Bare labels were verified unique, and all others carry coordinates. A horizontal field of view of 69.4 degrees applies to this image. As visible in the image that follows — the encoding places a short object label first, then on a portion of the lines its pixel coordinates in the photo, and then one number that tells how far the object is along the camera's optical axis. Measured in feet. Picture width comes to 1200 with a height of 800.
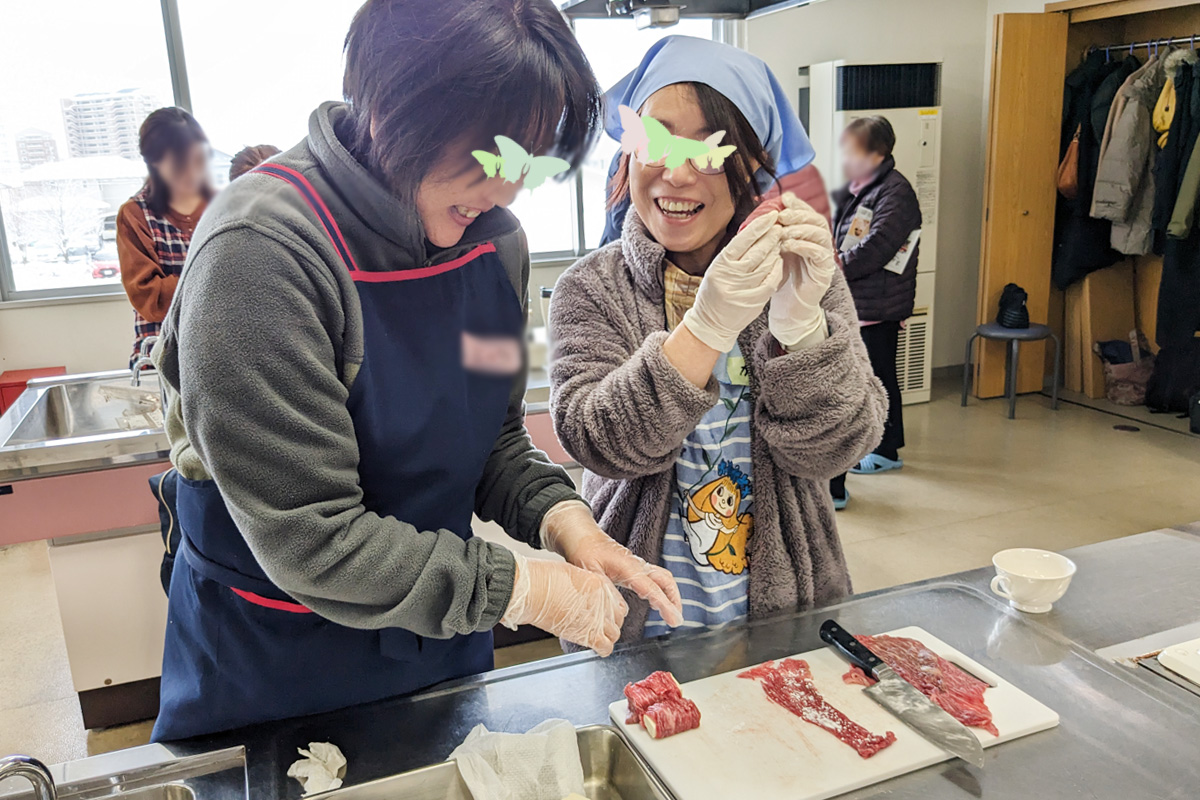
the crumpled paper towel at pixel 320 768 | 2.72
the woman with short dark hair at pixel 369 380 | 2.14
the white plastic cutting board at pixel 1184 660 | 3.24
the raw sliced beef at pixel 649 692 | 3.03
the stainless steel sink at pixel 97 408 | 6.74
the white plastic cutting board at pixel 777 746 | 2.74
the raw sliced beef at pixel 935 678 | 3.01
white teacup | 3.66
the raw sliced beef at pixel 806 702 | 2.89
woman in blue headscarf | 3.12
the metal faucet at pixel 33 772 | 2.15
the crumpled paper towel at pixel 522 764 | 2.73
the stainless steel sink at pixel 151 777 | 2.71
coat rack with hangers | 13.56
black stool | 14.25
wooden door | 14.15
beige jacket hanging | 13.52
